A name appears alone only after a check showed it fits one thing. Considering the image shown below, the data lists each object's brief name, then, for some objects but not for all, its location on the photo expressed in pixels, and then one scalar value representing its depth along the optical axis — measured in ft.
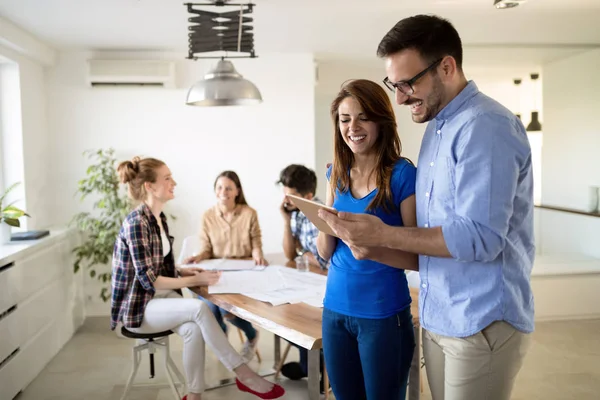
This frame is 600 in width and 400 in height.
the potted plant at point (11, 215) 11.67
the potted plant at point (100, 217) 15.29
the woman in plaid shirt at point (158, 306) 9.39
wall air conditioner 16.49
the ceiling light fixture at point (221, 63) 9.73
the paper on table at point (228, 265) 10.89
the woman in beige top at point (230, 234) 12.22
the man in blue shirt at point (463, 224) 4.16
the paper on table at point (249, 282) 9.26
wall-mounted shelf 16.28
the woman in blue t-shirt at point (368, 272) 5.37
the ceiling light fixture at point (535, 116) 18.52
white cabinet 10.82
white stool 9.75
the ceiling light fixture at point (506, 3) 11.28
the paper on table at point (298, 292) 8.45
